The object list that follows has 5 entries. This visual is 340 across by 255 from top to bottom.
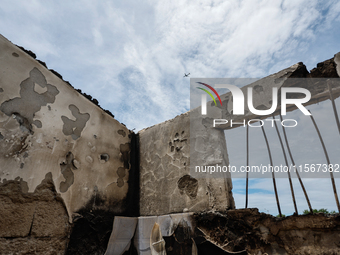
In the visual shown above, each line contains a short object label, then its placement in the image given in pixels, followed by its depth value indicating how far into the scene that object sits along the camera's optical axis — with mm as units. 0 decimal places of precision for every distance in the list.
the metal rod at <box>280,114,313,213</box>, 1455
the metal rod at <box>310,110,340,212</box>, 1375
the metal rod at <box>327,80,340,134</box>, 1459
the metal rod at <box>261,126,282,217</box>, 1611
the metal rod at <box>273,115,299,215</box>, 1503
